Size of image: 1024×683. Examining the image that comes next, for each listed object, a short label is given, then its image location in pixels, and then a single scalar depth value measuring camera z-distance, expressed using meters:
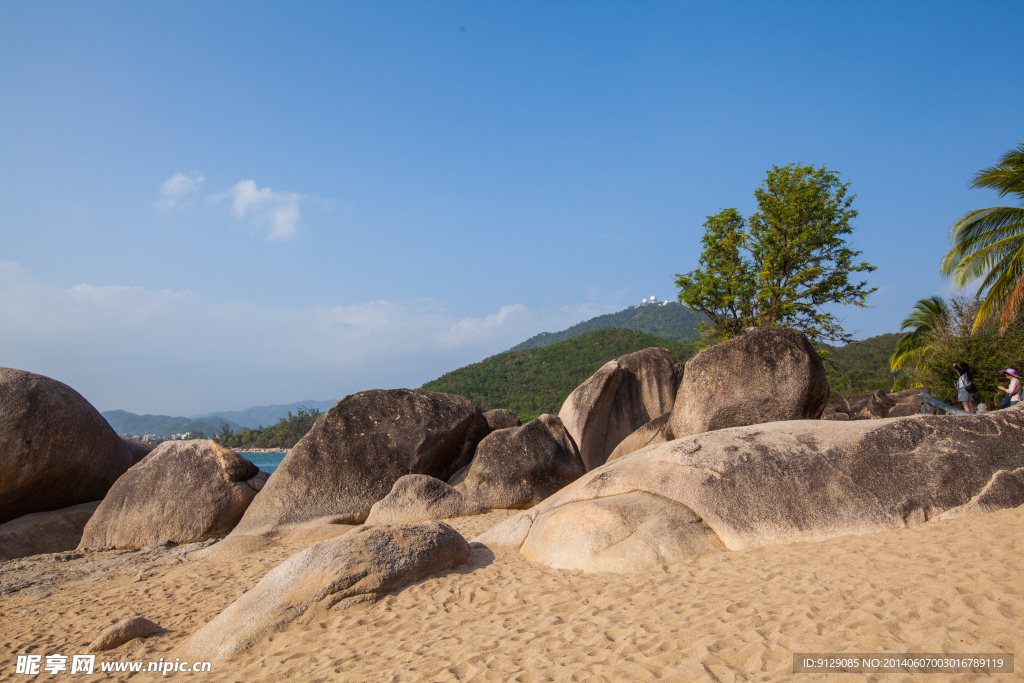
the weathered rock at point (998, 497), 6.09
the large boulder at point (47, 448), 10.31
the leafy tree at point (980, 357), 16.80
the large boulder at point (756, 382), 9.70
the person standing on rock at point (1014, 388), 11.12
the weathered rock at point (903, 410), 20.61
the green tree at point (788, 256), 19.36
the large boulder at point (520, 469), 10.04
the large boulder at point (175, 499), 10.00
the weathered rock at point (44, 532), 10.05
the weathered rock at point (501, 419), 13.45
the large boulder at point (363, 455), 9.91
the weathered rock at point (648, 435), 11.98
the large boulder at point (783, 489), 6.04
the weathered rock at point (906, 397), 23.86
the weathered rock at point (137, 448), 13.41
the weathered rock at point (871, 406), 21.00
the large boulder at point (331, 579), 5.34
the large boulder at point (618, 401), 14.01
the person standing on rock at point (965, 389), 12.39
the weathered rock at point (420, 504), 9.18
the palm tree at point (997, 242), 16.22
